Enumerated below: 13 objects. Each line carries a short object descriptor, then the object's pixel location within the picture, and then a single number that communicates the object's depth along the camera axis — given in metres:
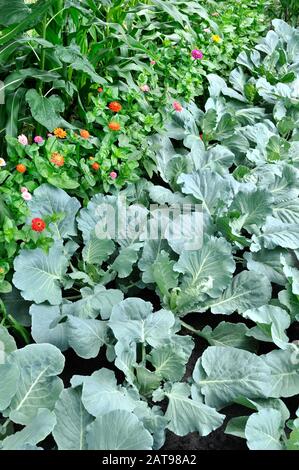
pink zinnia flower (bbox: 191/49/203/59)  2.88
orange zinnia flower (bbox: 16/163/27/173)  1.89
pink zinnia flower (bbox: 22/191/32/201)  1.79
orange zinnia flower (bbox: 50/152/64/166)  1.96
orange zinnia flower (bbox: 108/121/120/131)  2.21
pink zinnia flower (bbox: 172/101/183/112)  2.57
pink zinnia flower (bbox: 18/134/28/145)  1.89
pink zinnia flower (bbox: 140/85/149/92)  2.47
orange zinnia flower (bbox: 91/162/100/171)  2.12
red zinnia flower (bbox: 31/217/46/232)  1.79
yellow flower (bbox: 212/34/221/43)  3.23
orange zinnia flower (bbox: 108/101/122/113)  2.25
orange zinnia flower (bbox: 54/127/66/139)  2.02
